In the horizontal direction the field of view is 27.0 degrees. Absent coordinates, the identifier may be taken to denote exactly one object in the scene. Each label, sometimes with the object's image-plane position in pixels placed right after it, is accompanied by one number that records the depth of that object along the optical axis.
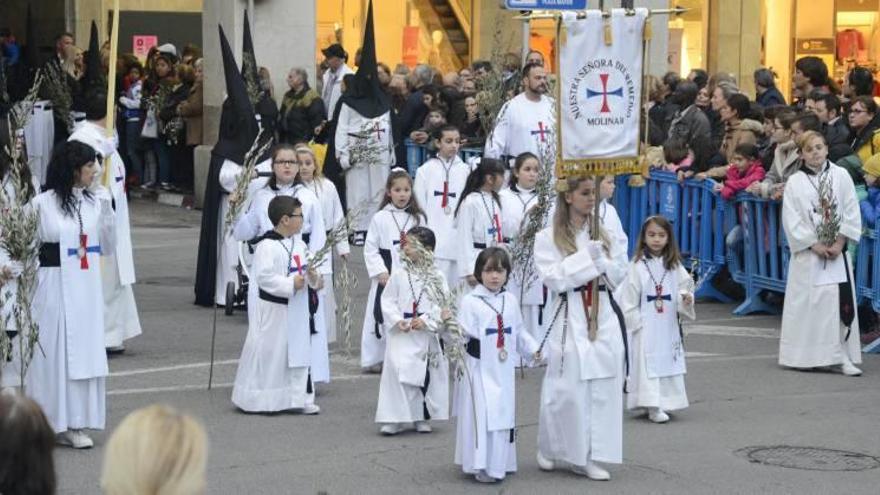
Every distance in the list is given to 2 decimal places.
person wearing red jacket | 15.68
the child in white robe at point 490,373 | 9.52
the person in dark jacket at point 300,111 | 21.28
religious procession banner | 10.07
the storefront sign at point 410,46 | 28.86
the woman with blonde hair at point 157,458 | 4.18
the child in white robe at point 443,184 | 14.33
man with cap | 21.84
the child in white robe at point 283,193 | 12.74
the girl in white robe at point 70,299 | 10.26
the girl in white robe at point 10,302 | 9.95
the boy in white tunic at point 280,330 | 11.39
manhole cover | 10.07
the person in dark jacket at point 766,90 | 19.14
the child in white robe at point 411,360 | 10.78
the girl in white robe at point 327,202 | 13.55
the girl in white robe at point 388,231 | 12.55
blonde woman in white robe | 9.65
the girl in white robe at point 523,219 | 12.99
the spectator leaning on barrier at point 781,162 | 15.00
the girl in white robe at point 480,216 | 12.94
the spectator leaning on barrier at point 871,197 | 14.00
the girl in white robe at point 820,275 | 12.85
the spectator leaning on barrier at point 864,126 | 14.45
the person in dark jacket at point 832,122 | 14.89
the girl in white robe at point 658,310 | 11.26
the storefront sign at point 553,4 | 15.47
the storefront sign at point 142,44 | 31.61
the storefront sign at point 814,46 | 28.36
